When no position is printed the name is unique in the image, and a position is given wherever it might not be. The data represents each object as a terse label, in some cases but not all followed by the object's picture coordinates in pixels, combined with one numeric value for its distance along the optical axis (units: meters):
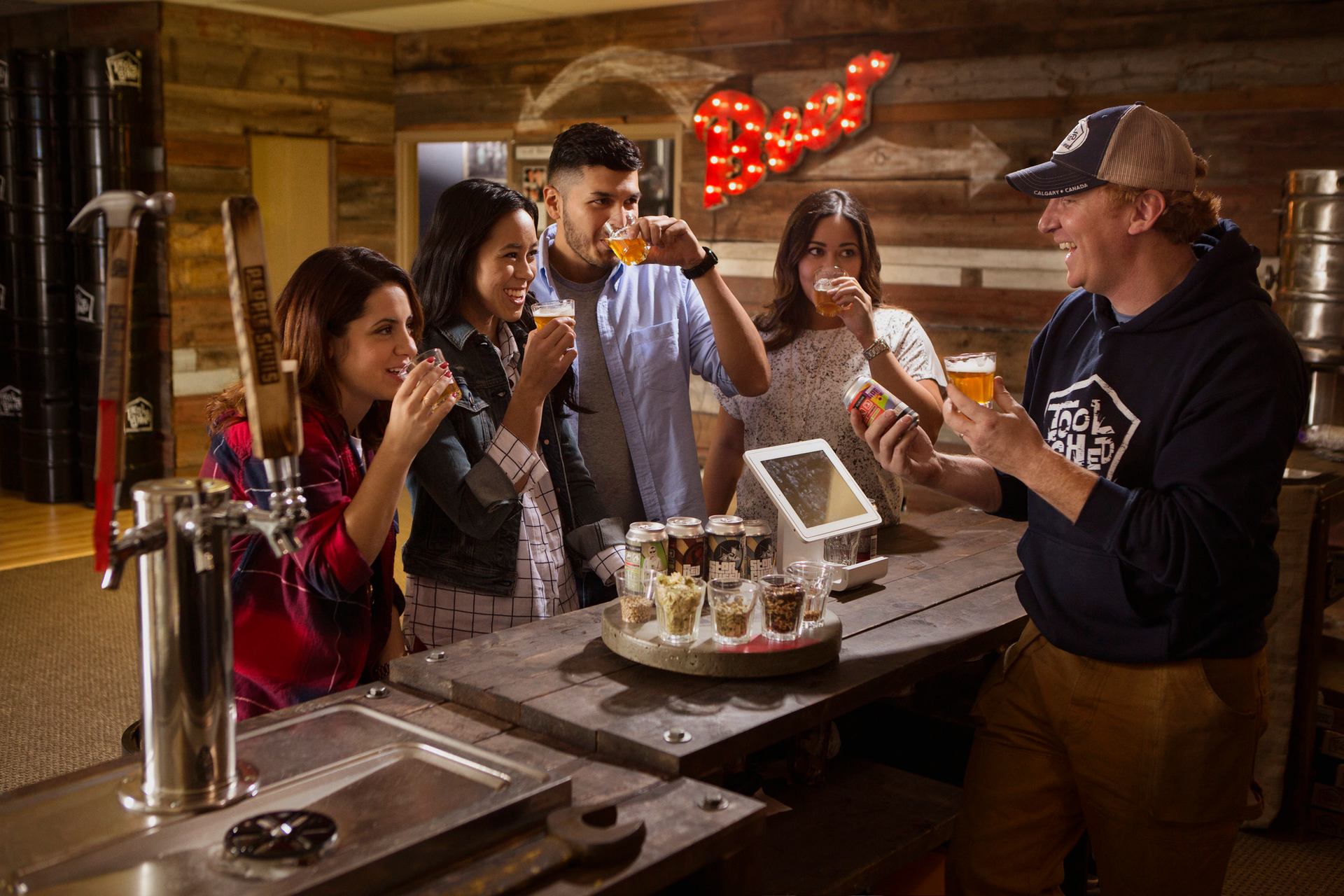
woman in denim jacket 2.35
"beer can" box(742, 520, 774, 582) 2.22
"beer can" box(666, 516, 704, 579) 2.12
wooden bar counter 1.74
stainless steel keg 4.61
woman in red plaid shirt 2.00
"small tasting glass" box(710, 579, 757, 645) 1.97
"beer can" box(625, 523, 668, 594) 2.05
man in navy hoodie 1.87
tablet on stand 2.44
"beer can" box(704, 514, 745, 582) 2.16
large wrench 1.34
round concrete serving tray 1.94
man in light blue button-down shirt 2.83
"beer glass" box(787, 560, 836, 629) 2.05
